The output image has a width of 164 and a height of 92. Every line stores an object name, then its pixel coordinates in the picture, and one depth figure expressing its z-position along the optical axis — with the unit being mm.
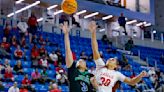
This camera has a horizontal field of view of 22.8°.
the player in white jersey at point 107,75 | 5953
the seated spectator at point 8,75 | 13909
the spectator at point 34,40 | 17781
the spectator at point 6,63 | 14373
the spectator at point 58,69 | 15774
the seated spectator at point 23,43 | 16891
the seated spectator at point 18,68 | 14725
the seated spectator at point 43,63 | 15797
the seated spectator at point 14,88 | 12557
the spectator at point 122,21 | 22998
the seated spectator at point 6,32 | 16844
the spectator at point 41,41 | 17912
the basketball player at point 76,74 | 5871
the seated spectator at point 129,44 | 22547
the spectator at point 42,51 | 16639
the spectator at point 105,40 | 22516
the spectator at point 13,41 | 16500
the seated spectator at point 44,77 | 14711
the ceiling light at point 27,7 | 20384
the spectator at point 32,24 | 17891
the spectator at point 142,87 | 17075
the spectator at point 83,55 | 17969
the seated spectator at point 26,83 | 13435
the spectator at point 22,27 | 17847
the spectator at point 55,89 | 13152
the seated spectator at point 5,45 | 15812
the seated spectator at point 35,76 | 14438
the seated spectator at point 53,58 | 16688
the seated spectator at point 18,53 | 15748
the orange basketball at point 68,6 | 7277
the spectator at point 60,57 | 17052
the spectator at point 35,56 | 15750
